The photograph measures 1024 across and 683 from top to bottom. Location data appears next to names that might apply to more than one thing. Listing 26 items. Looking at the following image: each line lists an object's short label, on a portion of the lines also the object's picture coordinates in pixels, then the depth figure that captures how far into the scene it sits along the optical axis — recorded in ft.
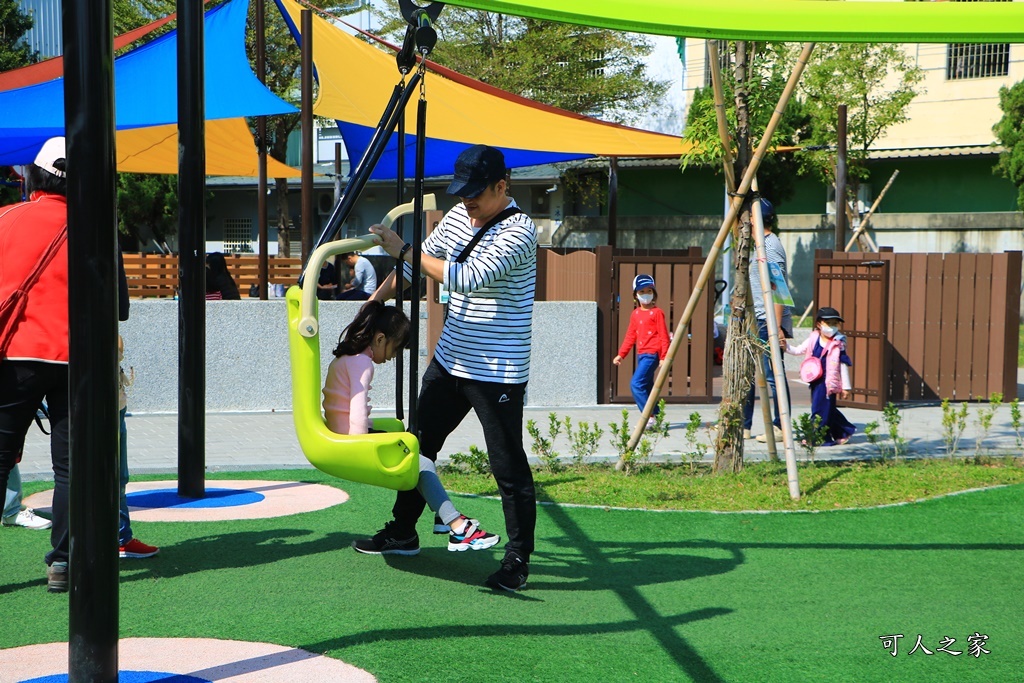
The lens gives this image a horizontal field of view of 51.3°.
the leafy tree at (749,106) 22.75
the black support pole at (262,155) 36.60
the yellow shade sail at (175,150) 51.98
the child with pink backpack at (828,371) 27.66
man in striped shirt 14.03
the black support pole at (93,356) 9.61
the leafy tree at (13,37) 75.36
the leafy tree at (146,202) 99.35
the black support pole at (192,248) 19.49
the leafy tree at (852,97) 85.71
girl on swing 13.82
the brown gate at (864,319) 35.99
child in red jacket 30.12
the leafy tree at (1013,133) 81.00
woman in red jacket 13.57
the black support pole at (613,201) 51.09
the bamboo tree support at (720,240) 20.79
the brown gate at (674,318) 36.17
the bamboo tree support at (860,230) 71.26
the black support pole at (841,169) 55.07
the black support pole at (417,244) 12.57
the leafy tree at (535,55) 80.53
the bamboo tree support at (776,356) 21.22
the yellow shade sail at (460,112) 38.75
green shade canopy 12.24
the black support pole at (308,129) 32.58
